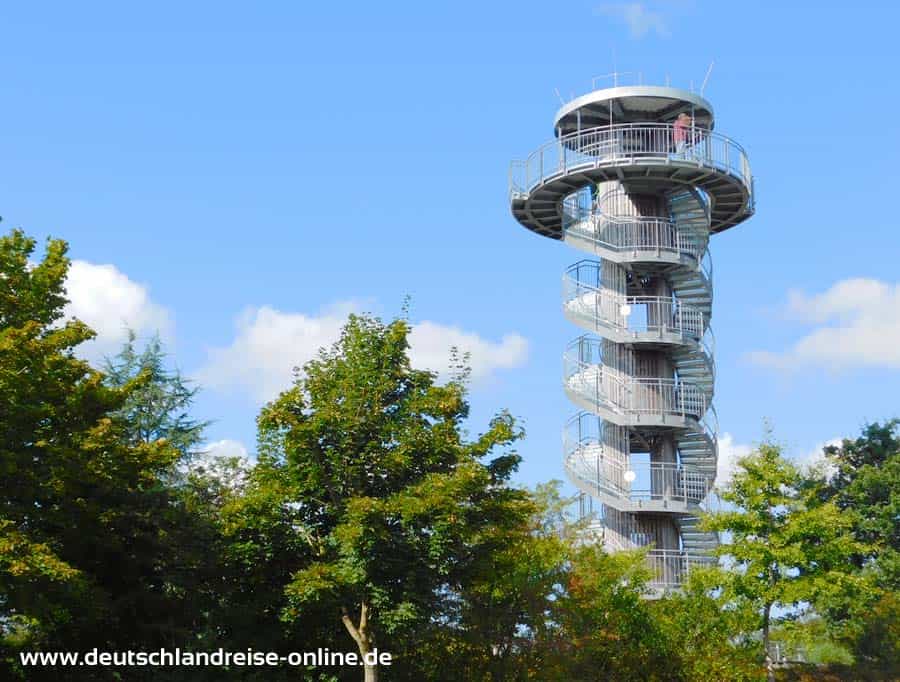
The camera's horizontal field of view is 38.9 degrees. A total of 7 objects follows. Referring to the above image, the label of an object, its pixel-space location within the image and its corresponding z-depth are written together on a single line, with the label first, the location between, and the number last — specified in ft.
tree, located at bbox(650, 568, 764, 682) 101.04
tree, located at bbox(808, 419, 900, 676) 148.77
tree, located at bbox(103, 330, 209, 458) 138.00
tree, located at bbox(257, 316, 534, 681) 84.64
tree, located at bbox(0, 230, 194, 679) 79.56
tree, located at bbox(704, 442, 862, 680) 103.09
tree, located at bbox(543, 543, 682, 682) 97.91
